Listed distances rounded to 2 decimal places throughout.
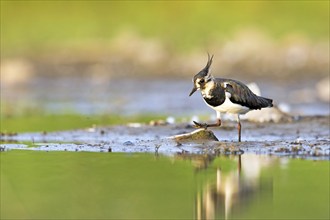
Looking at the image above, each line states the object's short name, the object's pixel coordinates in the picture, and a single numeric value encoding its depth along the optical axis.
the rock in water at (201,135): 12.58
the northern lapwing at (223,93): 11.98
